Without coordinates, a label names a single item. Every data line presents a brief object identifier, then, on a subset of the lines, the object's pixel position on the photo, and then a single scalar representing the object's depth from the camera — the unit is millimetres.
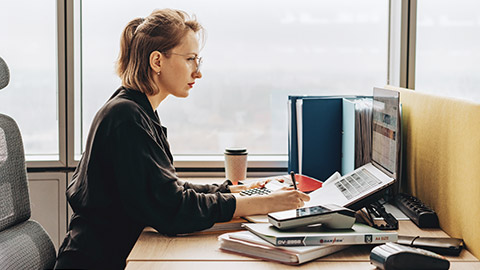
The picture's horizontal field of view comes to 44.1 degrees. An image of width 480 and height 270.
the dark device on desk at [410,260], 1247
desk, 1348
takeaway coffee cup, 2285
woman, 1539
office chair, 1500
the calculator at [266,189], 1879
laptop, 1692
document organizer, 2299
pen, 1904
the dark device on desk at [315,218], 1451
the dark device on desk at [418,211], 1658
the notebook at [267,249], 1359
